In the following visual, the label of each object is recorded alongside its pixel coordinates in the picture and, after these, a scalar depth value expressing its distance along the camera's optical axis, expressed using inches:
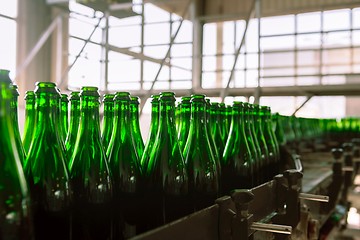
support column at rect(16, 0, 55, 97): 232.8
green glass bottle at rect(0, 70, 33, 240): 15.0
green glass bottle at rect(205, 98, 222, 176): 31.2
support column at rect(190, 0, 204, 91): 244.3
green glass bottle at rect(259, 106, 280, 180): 45.1
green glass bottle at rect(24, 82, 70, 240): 19.8
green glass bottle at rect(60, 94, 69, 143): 23.9
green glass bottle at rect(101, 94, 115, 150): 26.0
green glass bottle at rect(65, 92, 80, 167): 23.3
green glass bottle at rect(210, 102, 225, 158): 36.6
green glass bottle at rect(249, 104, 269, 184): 41.0
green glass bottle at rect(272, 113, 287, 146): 56.5
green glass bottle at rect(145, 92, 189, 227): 25.5
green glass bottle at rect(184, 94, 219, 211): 28.2
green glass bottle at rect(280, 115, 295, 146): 75.5
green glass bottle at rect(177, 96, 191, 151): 30.1
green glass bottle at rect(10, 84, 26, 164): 18.9
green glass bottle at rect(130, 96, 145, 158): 25.7
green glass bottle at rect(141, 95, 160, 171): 27.2
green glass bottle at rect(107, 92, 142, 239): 23.5
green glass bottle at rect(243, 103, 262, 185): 39.3
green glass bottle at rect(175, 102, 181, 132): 32.4
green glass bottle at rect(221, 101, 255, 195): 35.9
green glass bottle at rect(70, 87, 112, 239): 21.3
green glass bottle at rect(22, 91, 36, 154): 22.2
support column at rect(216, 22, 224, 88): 347.3
